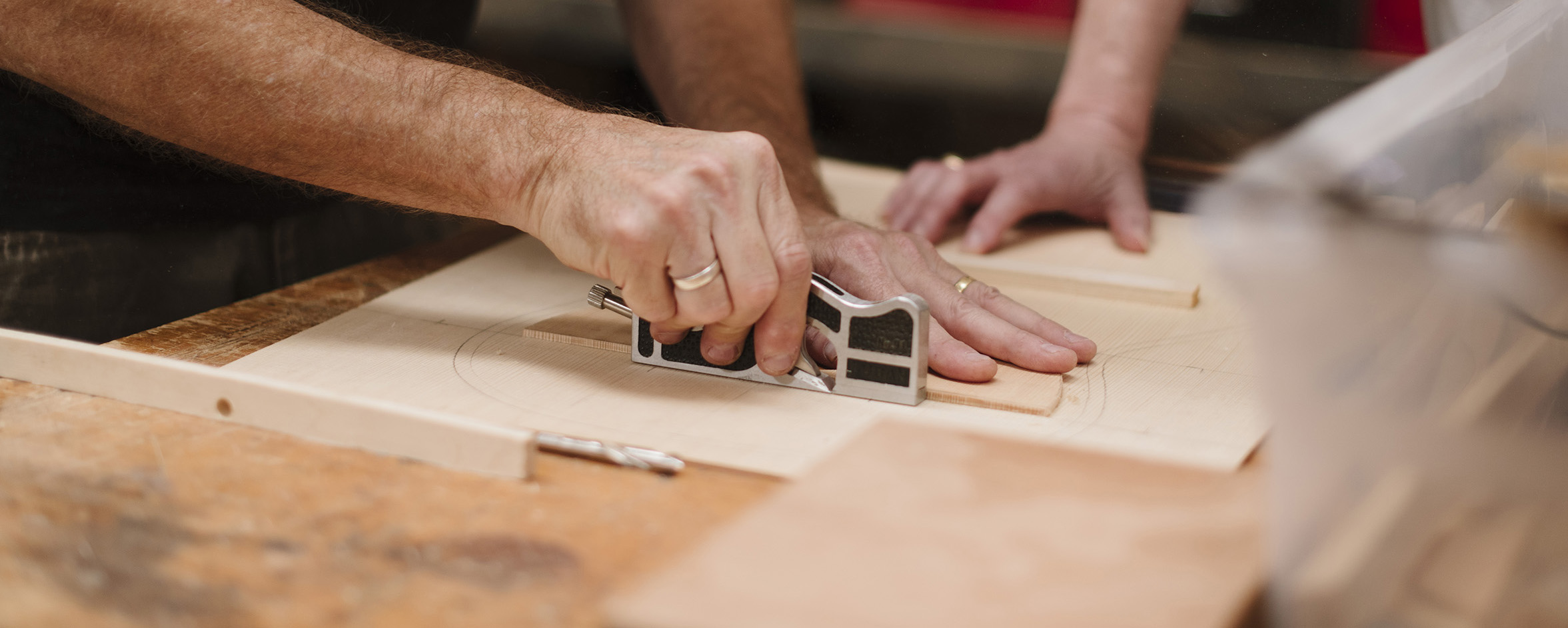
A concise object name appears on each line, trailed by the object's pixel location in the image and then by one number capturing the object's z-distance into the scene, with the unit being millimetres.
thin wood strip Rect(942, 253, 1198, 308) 1324
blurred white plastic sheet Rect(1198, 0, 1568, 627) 525
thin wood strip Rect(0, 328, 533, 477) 827
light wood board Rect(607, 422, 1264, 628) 604
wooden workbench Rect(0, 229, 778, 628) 655
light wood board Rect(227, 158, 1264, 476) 934
